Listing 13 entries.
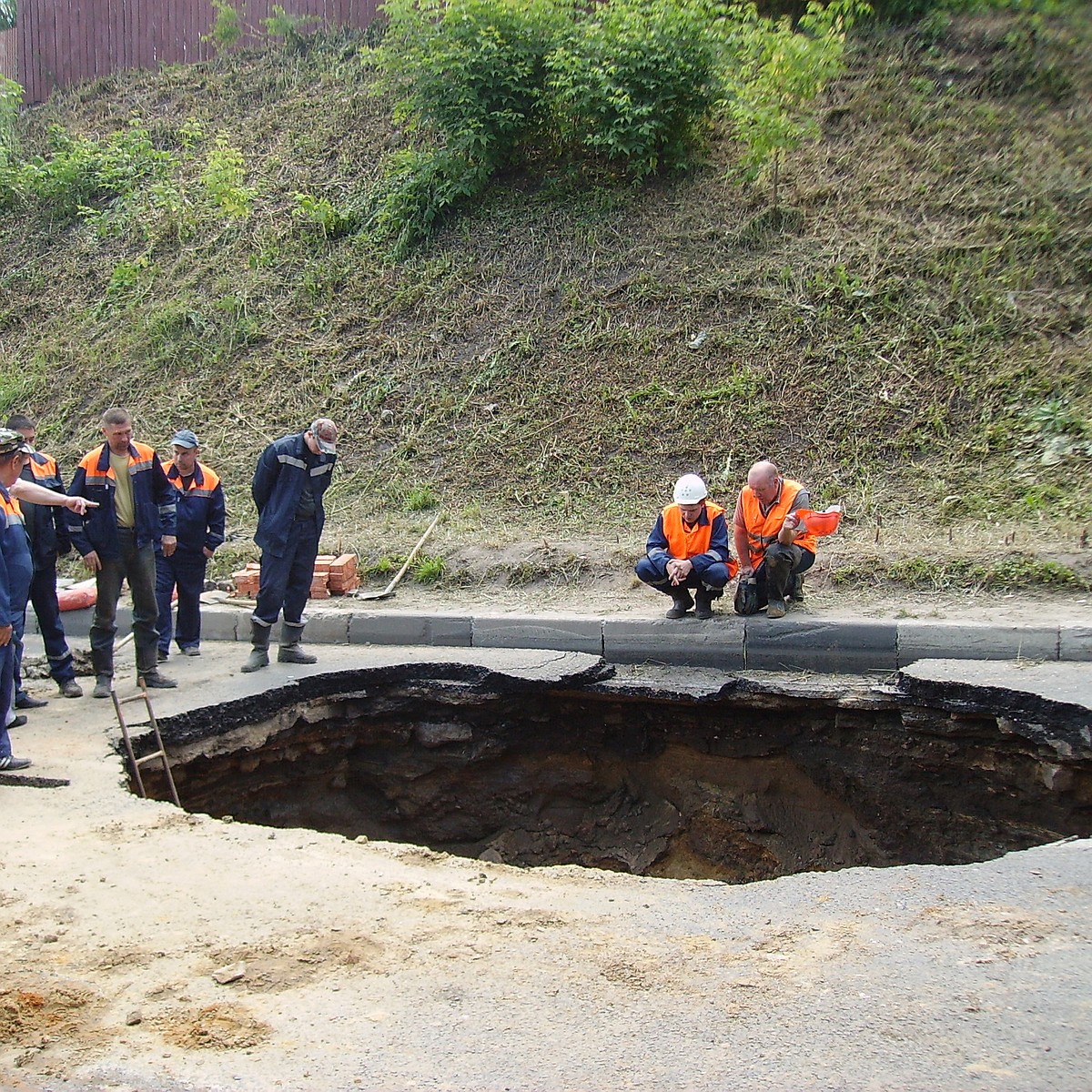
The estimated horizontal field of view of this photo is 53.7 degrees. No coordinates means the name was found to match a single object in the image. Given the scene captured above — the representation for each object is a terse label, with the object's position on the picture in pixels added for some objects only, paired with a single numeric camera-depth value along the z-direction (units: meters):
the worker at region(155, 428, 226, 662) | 7.91
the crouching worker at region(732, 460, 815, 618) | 7.29
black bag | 7.51
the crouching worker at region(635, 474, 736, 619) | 7.27
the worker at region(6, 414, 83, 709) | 7.20
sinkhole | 6.29
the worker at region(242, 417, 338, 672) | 7.30
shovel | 8.91
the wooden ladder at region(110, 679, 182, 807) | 5.66
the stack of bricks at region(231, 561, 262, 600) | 9.01
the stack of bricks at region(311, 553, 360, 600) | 8.98
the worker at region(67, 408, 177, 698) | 7.00
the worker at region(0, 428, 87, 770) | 5.62
